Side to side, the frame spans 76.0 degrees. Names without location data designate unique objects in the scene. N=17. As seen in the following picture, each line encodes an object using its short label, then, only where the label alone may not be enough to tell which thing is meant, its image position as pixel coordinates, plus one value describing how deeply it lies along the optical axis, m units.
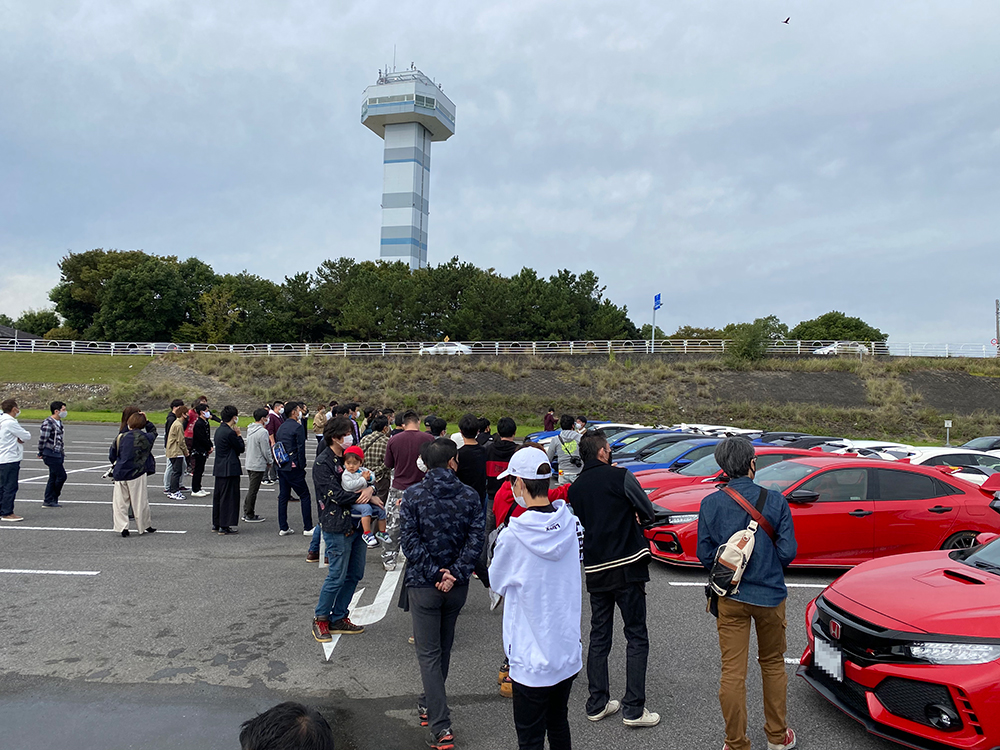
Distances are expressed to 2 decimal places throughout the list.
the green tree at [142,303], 63.44
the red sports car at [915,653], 3.49
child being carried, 5.47
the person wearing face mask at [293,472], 9.37
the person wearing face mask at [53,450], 10.49
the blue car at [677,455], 12.11
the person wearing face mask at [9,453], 9.71
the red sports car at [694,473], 9.49
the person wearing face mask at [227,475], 9.27
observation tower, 101.62
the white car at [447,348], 47.06
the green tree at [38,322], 82.44
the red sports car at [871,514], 7.37
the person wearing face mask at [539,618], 2.99
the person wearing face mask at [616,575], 4.18
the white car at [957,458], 13.70
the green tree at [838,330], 82.00
